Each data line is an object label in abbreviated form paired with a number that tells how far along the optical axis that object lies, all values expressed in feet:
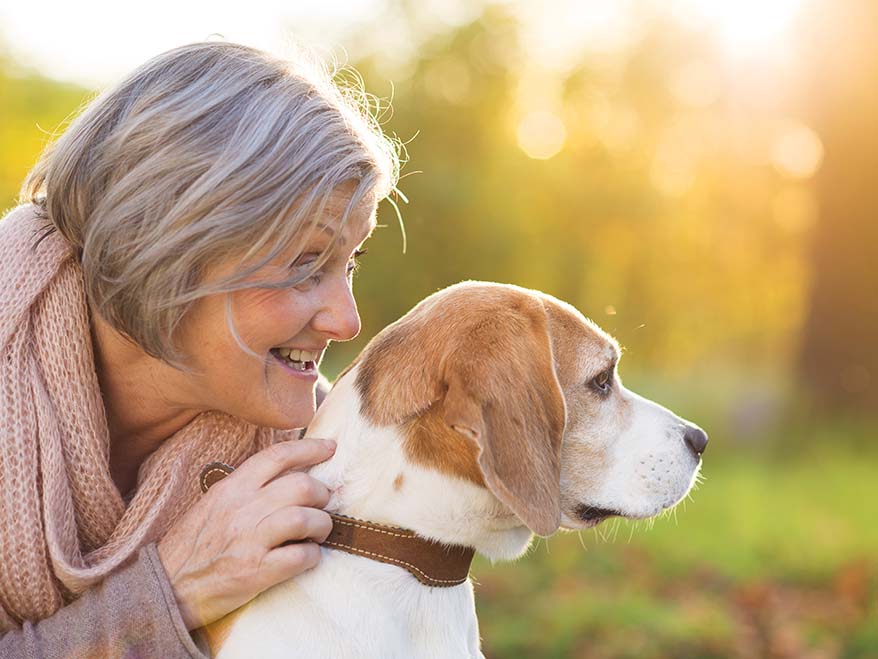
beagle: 7.26
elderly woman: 7.52
